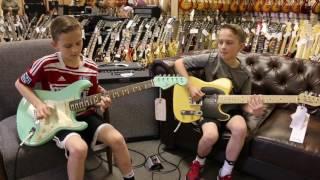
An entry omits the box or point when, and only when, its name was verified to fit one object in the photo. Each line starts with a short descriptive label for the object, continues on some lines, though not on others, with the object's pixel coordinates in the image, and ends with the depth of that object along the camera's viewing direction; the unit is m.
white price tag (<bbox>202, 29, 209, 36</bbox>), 2.87
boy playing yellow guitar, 1.77
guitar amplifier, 2.25
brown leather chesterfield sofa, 1.65
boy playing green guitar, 1.50
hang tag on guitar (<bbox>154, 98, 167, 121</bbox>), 2.09
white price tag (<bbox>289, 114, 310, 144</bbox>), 1.68
